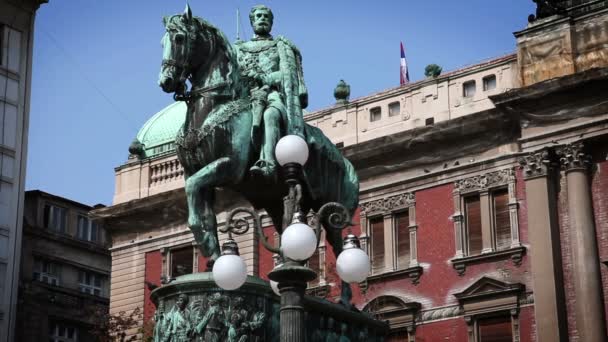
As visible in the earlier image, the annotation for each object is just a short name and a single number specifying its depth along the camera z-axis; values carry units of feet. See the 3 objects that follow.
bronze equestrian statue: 48.83
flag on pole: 143.33
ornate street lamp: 43.06
